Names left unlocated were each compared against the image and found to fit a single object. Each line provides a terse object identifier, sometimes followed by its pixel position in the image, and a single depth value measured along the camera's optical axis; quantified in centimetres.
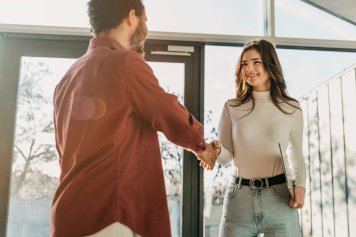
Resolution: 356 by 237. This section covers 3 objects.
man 107
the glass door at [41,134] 252
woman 168
